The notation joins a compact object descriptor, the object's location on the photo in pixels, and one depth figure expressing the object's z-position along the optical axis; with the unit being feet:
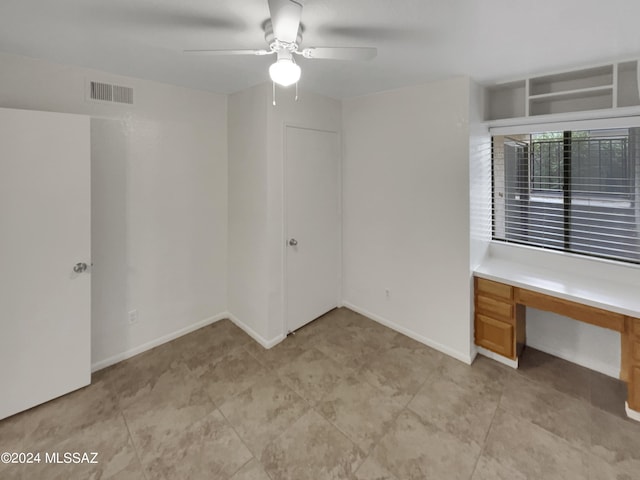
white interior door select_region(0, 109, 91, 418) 6.68
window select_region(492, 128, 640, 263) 8.03
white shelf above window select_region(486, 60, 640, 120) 7.54
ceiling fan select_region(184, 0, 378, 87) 4.54
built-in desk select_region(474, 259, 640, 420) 6.76
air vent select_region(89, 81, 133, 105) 8.09
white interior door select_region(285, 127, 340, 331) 10.16
